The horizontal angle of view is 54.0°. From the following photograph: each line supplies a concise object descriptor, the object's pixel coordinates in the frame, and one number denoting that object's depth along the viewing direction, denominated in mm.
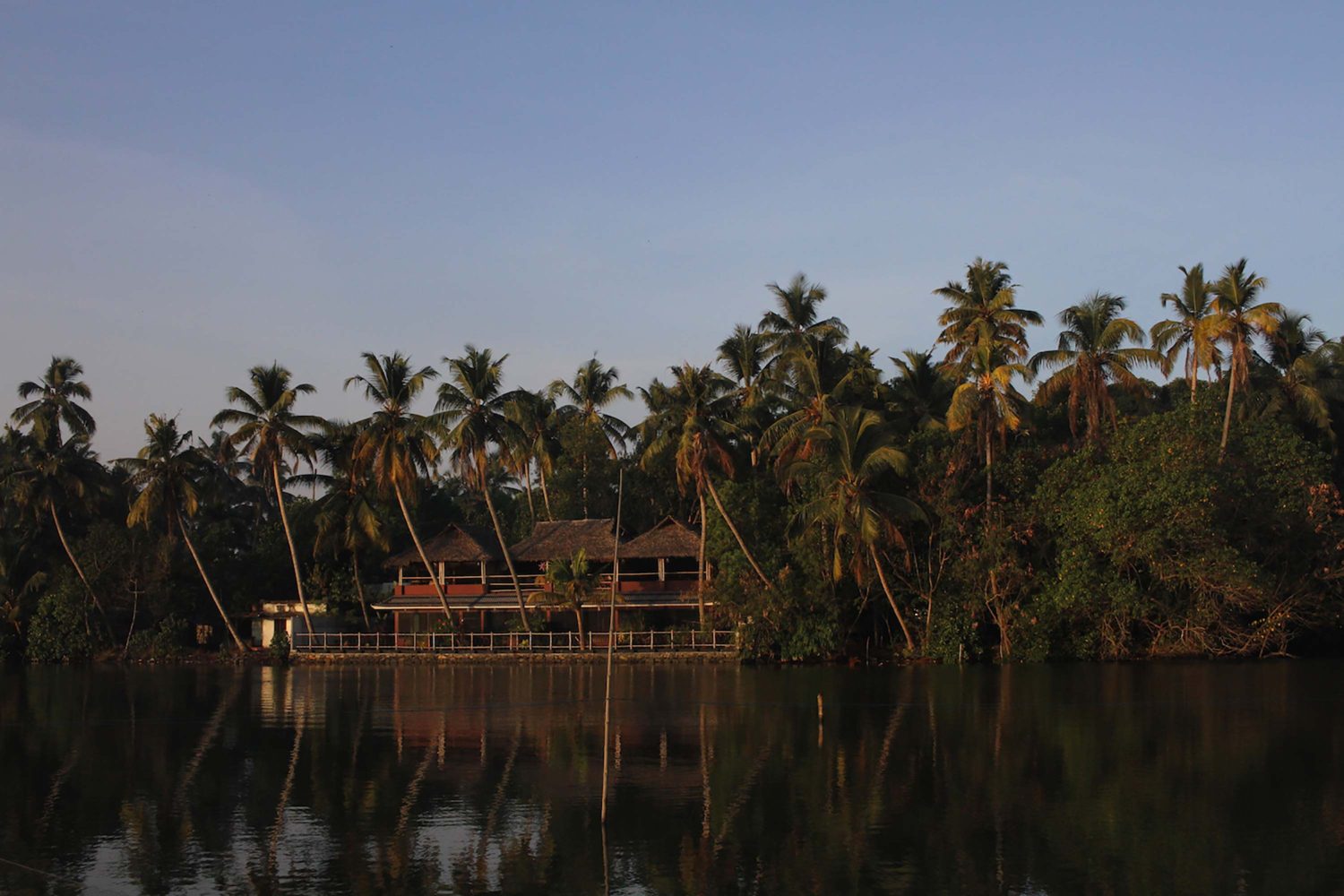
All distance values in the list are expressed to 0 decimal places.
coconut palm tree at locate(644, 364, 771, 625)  49125
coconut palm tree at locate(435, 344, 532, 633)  52438
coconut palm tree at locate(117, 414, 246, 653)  56844
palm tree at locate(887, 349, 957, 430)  52938
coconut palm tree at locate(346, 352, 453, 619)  53094
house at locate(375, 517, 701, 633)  54344
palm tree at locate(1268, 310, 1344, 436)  49844
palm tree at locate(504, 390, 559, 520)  54844
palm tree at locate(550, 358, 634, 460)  69625
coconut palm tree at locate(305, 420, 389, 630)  56438
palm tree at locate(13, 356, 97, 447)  60531
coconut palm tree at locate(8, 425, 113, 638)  58906
